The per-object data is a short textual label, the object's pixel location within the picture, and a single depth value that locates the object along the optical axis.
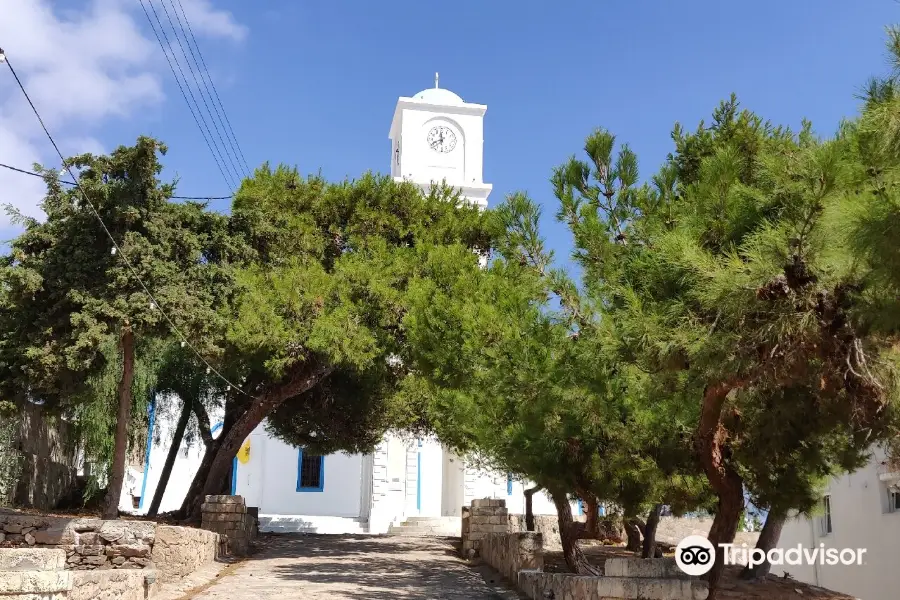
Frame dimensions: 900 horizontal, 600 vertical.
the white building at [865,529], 15.81
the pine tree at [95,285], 12.56
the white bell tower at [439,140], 33.34
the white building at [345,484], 25.75
